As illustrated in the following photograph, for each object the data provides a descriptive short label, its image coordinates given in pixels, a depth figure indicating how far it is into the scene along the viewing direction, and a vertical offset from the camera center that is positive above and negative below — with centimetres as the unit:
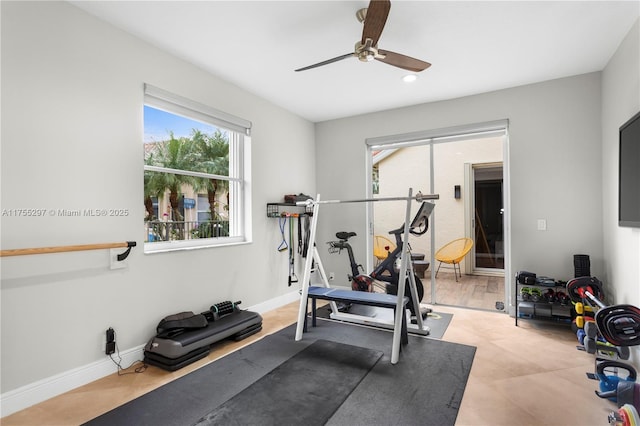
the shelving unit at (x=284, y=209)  416 +3
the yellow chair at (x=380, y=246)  478 -54
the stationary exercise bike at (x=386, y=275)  351 -77
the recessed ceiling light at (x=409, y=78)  347 +145
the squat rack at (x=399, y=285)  266 -71
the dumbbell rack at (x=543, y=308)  324 -103
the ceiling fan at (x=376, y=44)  191 +118
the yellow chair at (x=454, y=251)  432 -58
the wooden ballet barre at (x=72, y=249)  193 -24
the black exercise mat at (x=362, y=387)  191 -124
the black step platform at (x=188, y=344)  253 -110
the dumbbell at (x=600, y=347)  244 -107
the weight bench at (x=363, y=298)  285 -82
